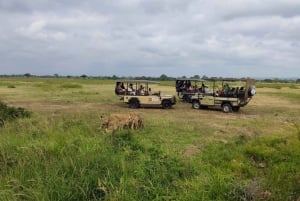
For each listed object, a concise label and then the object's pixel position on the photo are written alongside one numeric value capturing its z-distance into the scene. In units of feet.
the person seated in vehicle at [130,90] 81.16
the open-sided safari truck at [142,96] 79.82
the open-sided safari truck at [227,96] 74.80
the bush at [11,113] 50.05
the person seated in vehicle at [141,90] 80.89
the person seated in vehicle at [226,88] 77.42
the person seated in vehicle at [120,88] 83.08
